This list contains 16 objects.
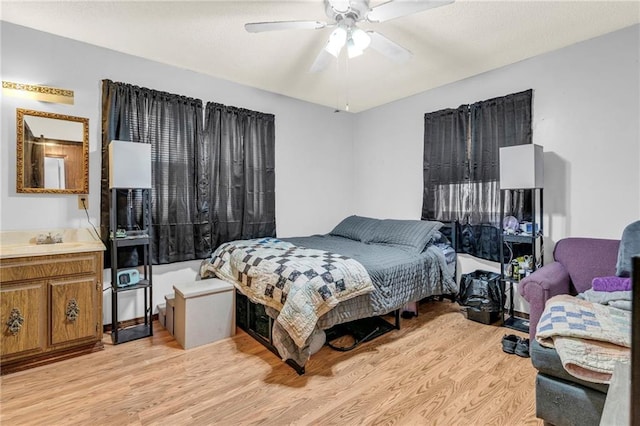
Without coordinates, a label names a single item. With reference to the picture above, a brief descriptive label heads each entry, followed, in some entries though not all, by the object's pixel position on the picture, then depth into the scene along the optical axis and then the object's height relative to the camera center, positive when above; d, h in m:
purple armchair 2.31 -0.48
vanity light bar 2.50 +0.96
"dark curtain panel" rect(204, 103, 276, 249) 3.46 +0.42
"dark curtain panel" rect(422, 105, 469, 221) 3.56 +0.53
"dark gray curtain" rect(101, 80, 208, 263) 2.88 +0.54
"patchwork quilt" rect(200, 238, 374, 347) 2.12 -0.52
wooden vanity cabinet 2.18 -0.70
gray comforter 2.25 -0.63
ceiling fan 1.89 +1.20
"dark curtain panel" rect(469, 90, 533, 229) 3.08 +0.70
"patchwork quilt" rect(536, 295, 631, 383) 1.47 -0.63
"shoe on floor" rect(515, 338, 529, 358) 2.40 -1.04
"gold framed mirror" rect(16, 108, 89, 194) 2.55 +0.48
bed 2.18 -0.52
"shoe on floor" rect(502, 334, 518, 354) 2.47 -1.03
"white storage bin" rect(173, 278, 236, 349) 2.58 -0.85
